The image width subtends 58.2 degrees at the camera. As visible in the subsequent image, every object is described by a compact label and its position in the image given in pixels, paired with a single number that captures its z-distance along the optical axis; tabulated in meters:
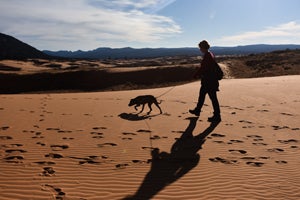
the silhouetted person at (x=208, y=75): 6.95
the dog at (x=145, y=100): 8.41
